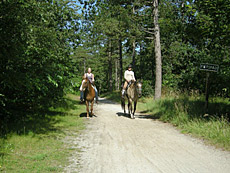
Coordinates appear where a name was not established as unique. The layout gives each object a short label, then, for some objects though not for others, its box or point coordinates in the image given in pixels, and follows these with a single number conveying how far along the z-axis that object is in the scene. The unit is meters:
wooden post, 9.79
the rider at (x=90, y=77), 12.70
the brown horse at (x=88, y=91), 12.18
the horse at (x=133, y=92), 12.85
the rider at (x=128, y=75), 13.20
